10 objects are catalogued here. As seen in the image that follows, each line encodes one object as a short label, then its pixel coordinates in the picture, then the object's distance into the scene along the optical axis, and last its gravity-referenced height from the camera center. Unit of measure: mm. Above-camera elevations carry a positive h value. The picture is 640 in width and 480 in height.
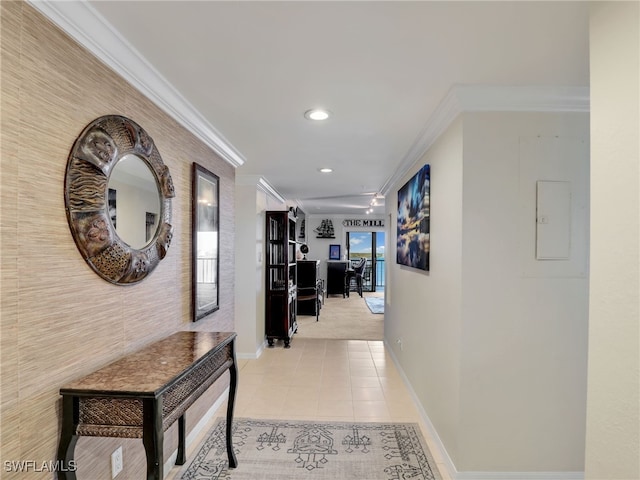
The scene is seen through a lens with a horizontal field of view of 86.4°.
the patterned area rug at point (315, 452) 2164 -1505
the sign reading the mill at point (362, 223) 10711 +489
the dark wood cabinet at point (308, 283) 6781 -912
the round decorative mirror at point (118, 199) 1410 +175
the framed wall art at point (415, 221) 2775 +168
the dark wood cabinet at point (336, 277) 9984 -1140
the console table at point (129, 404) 1297 -668
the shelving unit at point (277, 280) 4973 -621
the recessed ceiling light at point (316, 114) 2312 +860
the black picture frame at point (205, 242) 2553 -42
